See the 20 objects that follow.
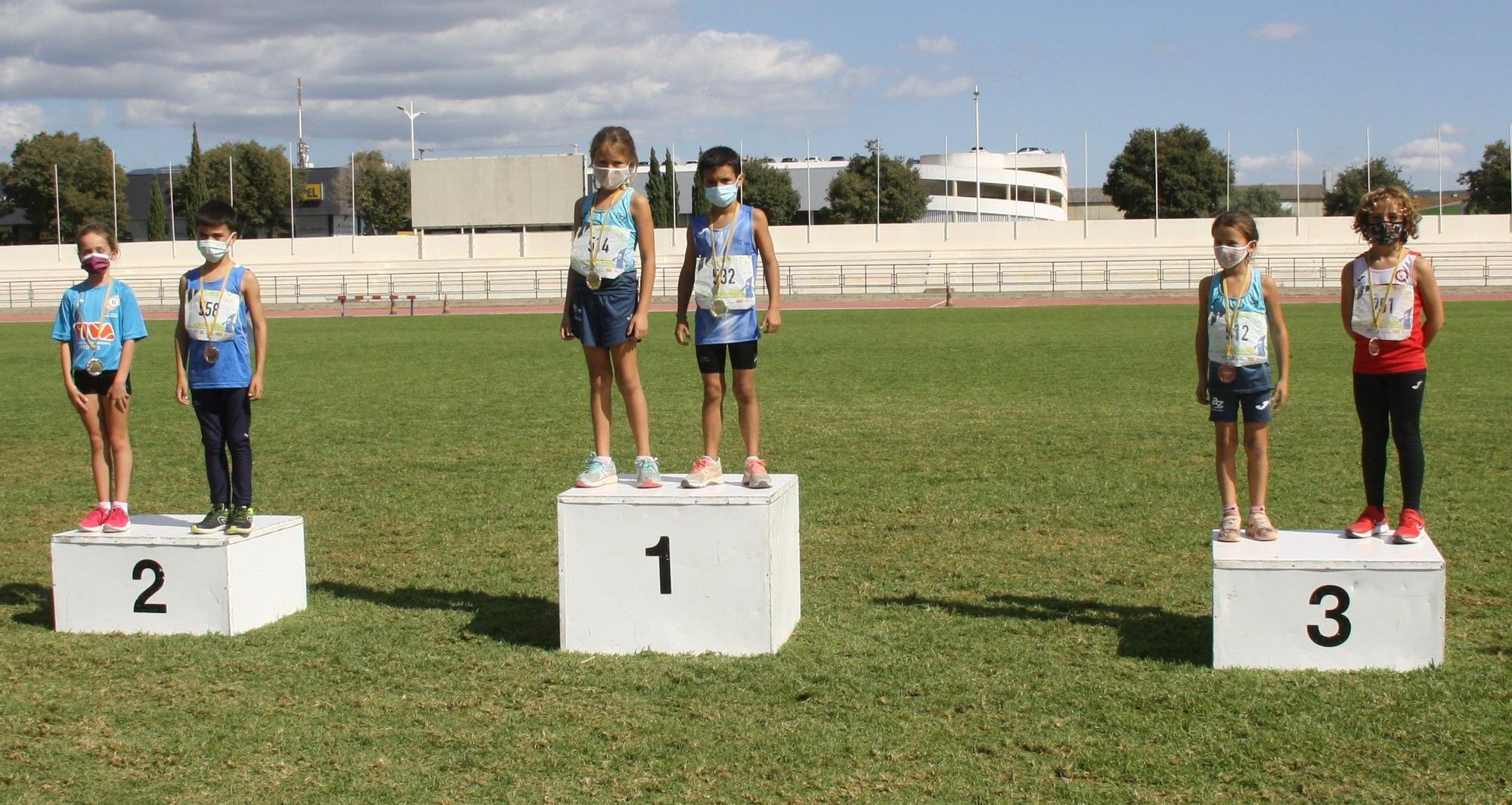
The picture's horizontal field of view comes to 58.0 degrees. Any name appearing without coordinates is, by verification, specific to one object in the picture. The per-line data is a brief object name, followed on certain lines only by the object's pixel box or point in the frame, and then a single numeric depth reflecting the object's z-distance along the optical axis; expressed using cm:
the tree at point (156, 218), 7769
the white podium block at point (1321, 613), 496
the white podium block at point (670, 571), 535
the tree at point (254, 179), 8431
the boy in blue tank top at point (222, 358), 609
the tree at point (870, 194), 7956
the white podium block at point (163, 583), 577
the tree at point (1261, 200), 9956
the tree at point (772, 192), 7919
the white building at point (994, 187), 9381
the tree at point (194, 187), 7775
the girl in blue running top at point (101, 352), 642
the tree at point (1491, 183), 7444
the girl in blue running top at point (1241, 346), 560
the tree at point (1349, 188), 8069
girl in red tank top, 558
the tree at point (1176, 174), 8000
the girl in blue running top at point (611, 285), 577
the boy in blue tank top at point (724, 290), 570
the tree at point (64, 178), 8044
